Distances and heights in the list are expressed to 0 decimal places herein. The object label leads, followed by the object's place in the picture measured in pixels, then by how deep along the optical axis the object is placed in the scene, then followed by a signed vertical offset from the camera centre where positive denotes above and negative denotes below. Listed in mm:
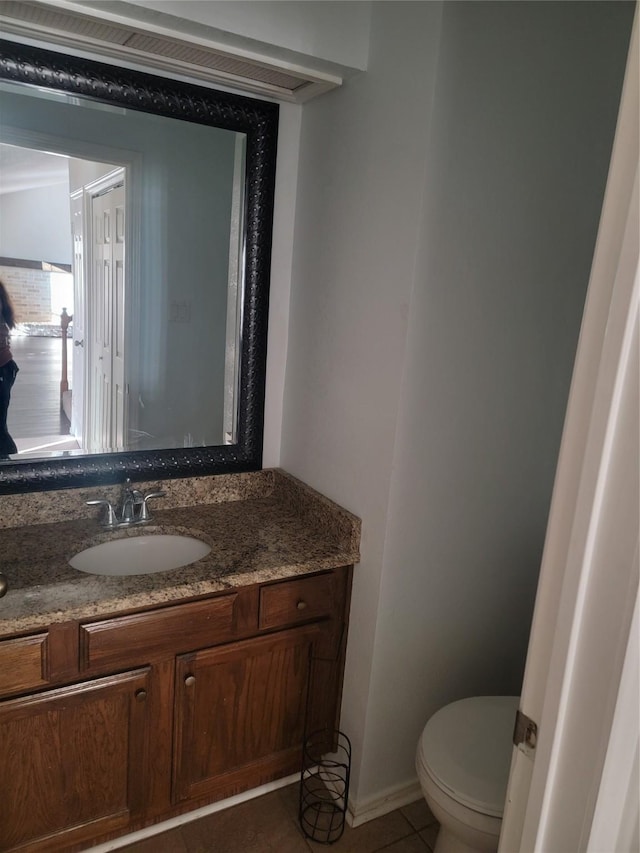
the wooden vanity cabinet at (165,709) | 1498 -1093
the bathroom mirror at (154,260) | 1704 +74
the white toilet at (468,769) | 1446 -1092
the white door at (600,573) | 712 -302
